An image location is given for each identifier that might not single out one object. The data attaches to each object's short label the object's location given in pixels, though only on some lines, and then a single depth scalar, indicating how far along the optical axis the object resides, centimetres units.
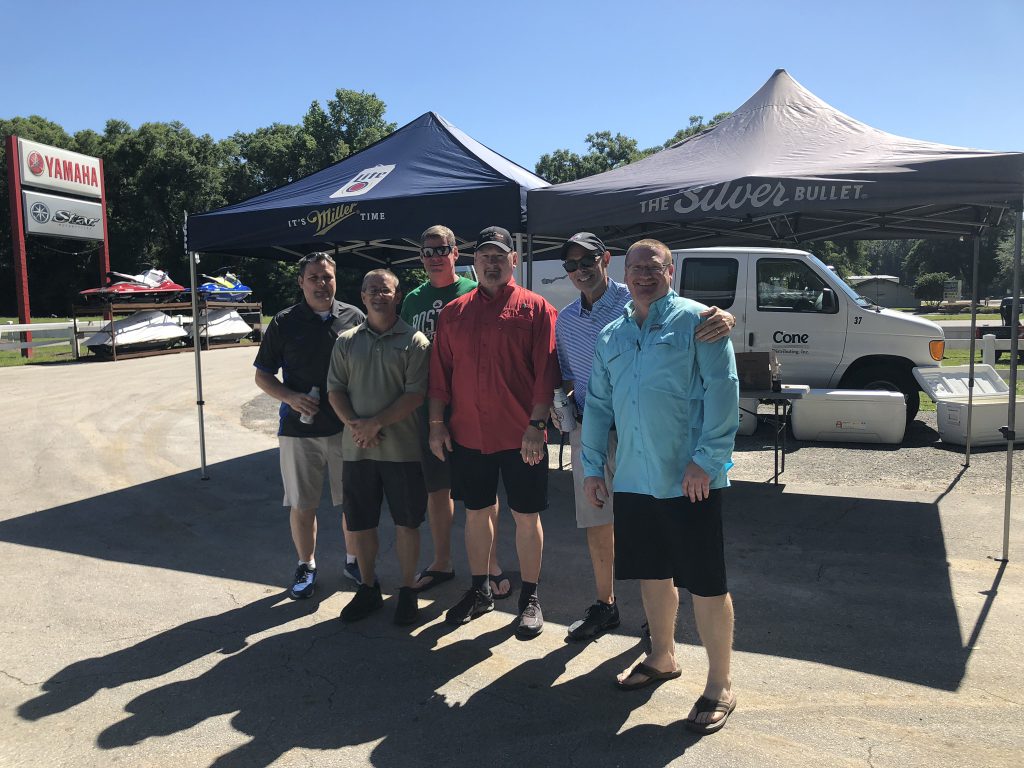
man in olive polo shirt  380
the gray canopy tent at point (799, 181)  459
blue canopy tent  552
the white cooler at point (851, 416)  786
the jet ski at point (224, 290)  2284
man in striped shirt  354
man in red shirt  363
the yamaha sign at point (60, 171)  1975
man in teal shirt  270
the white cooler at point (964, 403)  760
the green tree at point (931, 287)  5631
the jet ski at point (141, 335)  1753
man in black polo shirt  414
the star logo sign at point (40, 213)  2008
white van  870
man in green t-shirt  406
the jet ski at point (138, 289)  1900
